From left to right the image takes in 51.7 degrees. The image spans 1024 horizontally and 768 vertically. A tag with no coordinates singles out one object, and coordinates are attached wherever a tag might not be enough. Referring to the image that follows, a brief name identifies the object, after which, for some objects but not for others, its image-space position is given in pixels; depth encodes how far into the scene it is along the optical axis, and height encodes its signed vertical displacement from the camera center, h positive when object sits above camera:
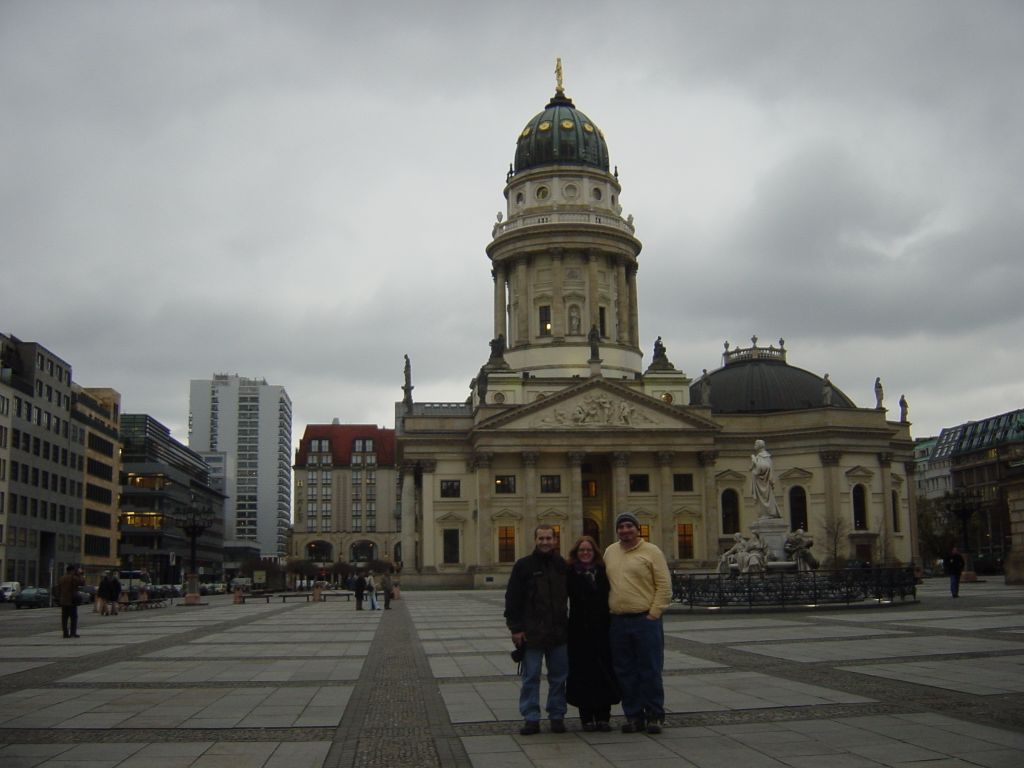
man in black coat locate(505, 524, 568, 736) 11.81 -1.01
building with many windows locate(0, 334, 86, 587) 82.44 +6.36
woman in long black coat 11.97 -1.31
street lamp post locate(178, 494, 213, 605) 55.47 +0.62
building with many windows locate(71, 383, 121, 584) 103.38 +5.90
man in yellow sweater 11.77 -1.12
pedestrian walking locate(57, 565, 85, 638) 26.89 -1.57
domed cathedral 79.31 +6.81
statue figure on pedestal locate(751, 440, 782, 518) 37.00 +1.55
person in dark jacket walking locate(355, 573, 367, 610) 45.88 -2.32
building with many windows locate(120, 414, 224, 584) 129.62 +4.87
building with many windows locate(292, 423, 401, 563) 155.38 +5.35
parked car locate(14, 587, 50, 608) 58.50 -3.14
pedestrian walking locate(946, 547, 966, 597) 38.75 -1.67
